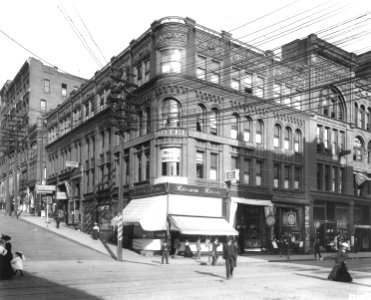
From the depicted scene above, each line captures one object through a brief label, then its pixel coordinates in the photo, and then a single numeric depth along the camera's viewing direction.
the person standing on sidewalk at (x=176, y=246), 32.23
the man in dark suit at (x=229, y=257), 18.89
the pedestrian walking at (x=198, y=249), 31.33
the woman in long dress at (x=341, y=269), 18.19
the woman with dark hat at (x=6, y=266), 17.79
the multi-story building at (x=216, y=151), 33.88
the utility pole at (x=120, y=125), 28.45
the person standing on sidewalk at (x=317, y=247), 34.78
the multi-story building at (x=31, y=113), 61.97
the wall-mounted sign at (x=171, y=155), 33.50
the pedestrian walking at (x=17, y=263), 18.88
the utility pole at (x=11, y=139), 59.52
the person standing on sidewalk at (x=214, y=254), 26.53
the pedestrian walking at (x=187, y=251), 31.94
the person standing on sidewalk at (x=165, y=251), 27.03
